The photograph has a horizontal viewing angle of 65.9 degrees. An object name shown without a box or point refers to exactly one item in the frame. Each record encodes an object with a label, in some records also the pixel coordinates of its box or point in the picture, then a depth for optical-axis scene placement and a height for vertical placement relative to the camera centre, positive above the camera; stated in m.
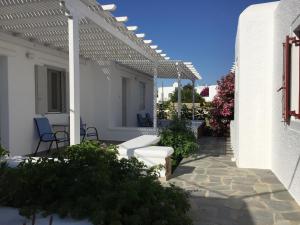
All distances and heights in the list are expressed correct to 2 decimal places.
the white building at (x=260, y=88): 4.50 +0.43
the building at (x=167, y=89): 39.18 +3.39
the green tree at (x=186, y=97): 20.55 +1.14
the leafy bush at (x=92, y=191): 2.09 -0.82
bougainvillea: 8.60 +0.10
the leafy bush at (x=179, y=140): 5.66 -0.78
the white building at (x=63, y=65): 4.13 +1.23
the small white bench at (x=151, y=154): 4.21 -0.83
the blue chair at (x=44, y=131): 5.74 -0.56
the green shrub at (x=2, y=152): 2.51 -0.46
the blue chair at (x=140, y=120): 10.30 -0.50
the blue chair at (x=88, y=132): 6.87 -0.76
